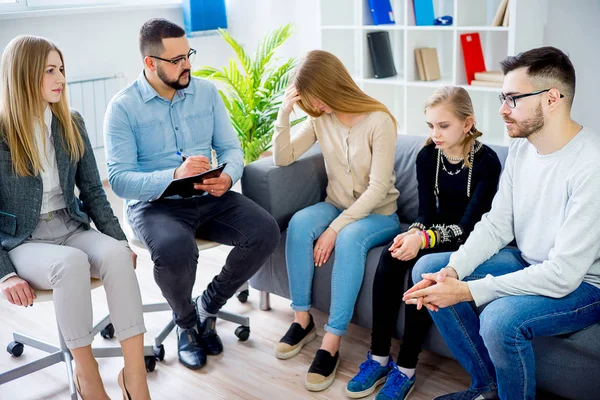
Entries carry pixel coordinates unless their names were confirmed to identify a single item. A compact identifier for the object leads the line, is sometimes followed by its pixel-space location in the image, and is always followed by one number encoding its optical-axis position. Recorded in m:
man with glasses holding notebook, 2.36
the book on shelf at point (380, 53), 4.23
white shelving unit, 3.56
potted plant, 3.90
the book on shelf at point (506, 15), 3.50
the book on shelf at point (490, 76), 3.66
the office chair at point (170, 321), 2.46
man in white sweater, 1.77
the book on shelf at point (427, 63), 4.03
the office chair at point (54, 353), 2.26
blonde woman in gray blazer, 2.02
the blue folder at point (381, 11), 4.16
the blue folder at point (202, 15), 4.85
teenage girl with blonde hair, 2.19
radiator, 4.35
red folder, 3.77
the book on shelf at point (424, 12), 3.94
